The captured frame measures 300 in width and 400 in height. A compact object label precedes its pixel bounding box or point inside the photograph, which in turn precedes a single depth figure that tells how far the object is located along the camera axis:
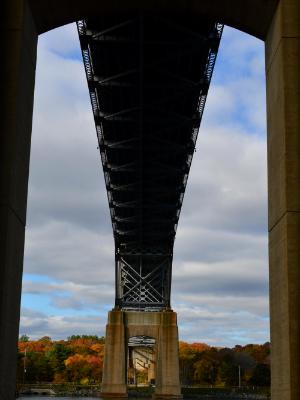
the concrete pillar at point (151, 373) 125.27
